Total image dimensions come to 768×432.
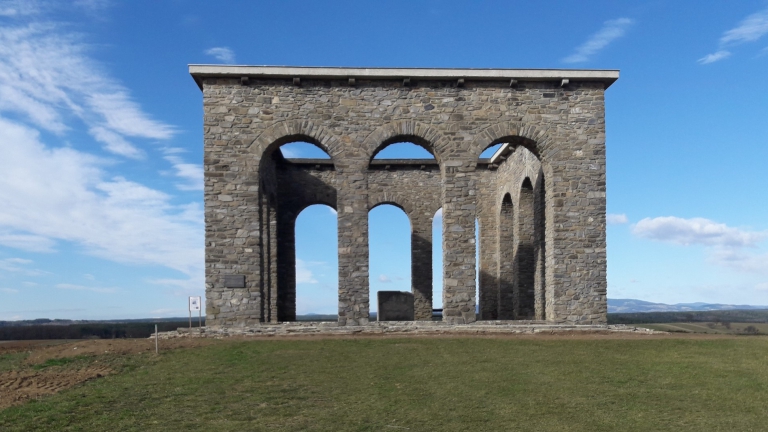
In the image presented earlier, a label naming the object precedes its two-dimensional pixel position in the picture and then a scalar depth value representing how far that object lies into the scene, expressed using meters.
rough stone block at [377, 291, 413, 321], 20.58
